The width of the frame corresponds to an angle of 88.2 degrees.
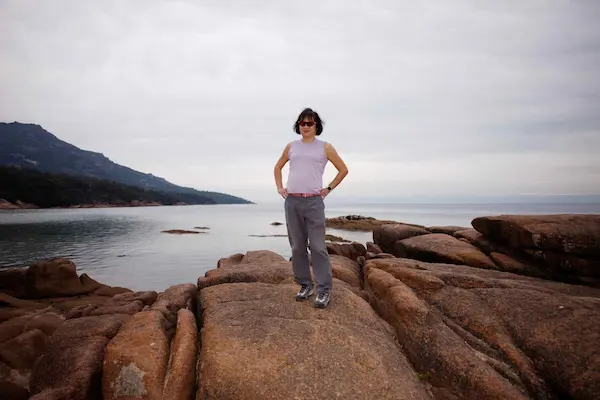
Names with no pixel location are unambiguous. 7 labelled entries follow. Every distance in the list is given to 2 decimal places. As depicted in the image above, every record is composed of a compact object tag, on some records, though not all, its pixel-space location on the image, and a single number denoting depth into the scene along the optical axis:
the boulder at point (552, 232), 9.23
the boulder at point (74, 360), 5.27
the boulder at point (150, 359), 5.14
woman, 6.41
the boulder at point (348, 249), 16.58
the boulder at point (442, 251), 11.41
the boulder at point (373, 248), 17.08
